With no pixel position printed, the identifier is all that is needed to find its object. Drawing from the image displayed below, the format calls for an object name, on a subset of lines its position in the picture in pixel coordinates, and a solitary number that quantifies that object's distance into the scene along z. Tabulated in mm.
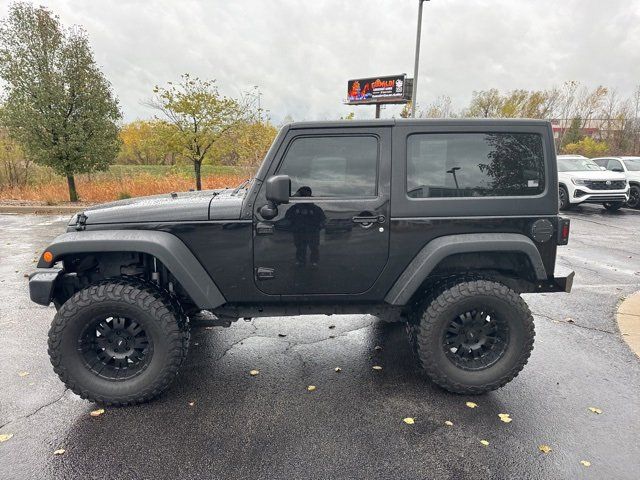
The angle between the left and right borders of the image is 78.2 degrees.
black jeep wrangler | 2783
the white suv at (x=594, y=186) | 12250
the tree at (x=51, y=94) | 11914
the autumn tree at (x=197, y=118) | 12930
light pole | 13791
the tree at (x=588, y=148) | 31178
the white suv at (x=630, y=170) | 13523
